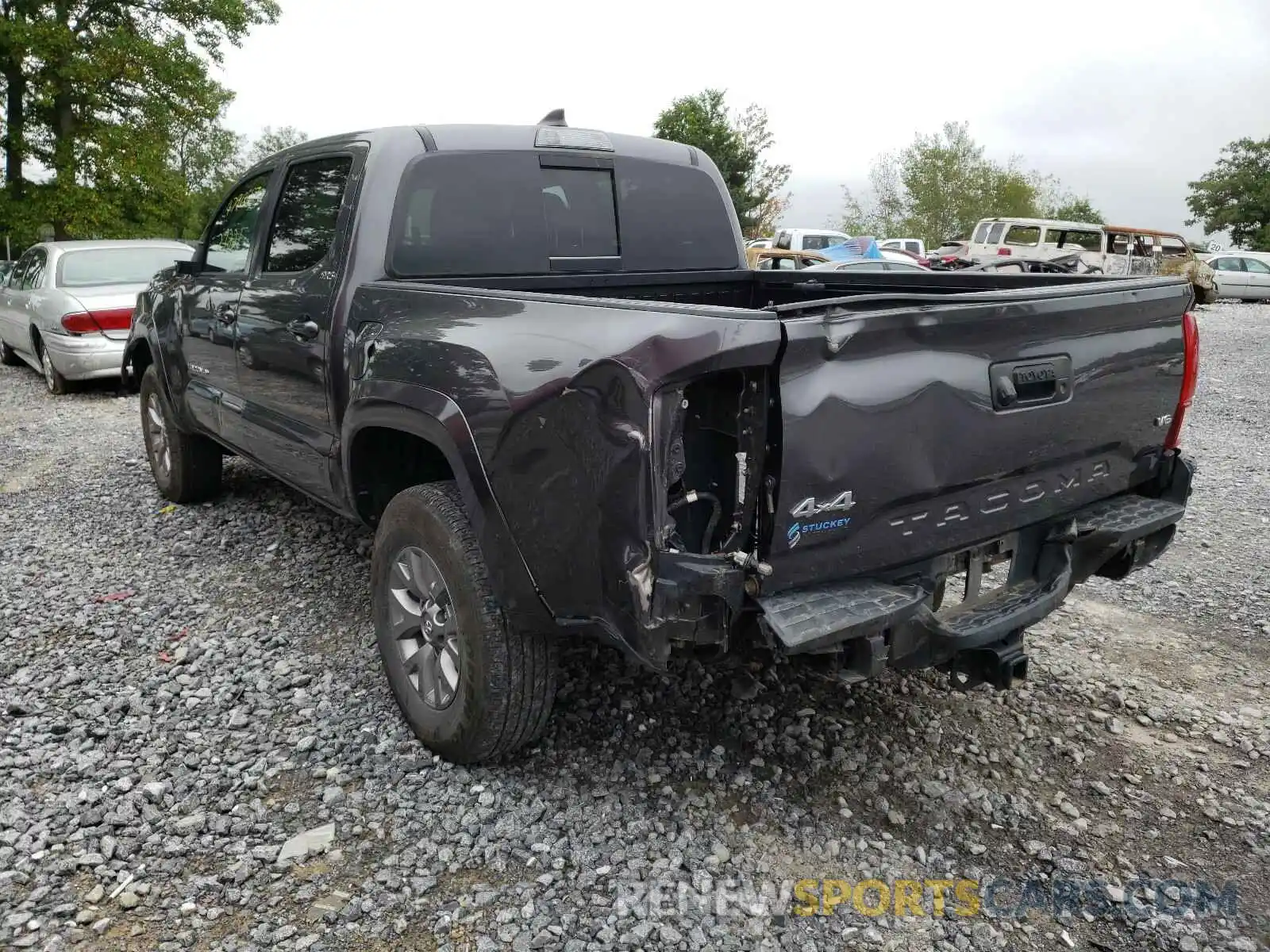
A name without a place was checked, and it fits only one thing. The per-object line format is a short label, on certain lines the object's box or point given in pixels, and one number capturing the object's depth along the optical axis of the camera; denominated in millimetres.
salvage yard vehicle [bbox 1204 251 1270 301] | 25984
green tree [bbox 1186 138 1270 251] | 53531
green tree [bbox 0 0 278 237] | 24438
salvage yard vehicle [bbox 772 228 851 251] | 25828
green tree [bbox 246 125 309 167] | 66312
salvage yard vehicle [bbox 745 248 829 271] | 15403
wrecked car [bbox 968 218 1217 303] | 23781
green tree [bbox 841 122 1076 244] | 52906
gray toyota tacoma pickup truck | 2211
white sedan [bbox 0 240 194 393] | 9375
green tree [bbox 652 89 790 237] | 43031
